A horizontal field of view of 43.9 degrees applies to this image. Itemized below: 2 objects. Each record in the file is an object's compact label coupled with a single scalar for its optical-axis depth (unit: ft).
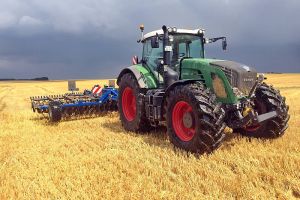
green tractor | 19.22
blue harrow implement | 32.48
